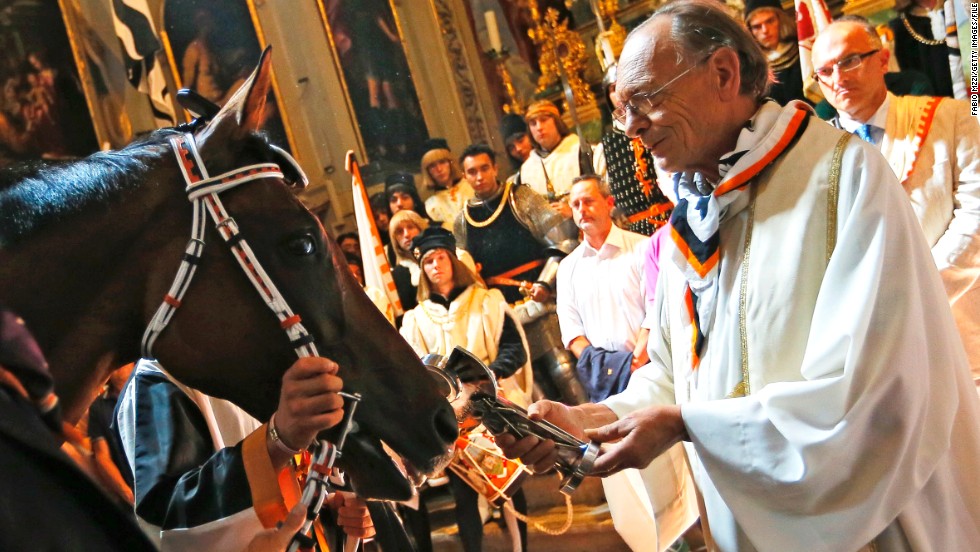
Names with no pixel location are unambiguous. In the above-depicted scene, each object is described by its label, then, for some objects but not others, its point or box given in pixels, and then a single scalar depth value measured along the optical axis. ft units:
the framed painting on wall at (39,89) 32.35
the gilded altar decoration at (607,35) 26.35
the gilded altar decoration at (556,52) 28.71
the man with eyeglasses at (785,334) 5.93
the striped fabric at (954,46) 18.89
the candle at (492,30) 30.04
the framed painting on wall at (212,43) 33.06
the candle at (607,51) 25.84
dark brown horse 5.21
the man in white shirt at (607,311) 15.89
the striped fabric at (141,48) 32.71
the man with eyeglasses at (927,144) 12.85
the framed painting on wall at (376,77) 31.07
